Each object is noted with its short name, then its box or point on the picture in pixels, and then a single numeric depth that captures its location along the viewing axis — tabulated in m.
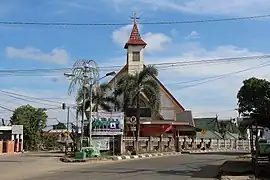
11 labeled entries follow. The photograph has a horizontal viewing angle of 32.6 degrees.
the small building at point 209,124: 85.38
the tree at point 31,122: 69.31
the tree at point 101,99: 48.22
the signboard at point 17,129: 63.14
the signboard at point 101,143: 38.09
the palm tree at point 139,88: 43.16
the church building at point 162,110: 57.72
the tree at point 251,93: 49.41
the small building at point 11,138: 59.03
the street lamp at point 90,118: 36.75
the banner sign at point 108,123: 39.12
